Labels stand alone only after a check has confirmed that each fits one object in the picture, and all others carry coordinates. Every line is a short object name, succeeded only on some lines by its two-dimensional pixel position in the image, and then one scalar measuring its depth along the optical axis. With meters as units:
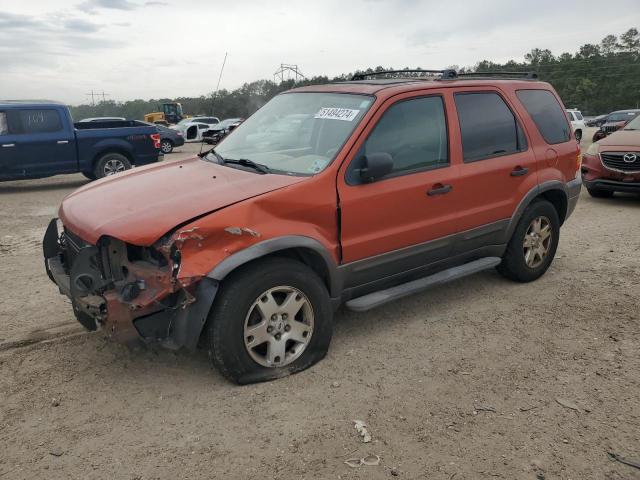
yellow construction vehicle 43.78
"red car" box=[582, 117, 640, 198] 8.80
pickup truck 11.47
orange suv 3.12
